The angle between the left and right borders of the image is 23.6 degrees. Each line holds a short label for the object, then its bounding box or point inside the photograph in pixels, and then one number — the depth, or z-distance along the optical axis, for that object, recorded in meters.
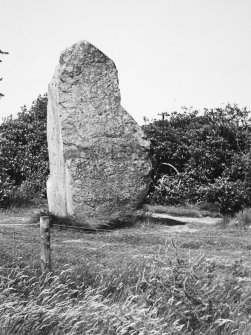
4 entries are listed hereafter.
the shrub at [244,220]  16.87
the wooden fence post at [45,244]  8.37
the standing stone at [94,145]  15.61
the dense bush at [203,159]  21.45
